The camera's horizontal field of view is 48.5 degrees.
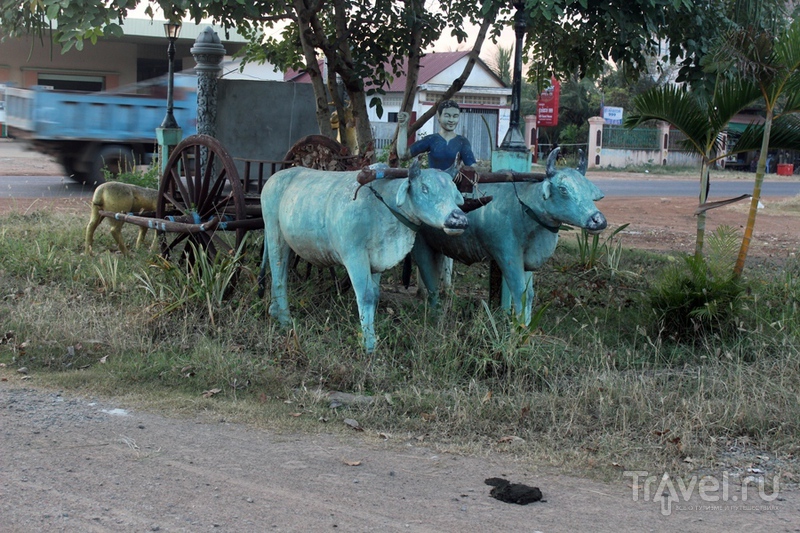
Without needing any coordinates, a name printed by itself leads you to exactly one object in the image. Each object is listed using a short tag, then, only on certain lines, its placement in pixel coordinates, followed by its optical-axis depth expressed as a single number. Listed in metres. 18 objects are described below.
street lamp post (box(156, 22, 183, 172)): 10.09
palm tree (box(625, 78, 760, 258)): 7.32
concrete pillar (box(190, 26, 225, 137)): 9.65
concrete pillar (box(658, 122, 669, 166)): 35.53
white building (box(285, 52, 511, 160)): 32.69
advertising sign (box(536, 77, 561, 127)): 32.94
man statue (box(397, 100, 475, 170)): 7.04
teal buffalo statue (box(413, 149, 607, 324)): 6.00
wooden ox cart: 7.27
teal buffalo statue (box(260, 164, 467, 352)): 5.77
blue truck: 17.00
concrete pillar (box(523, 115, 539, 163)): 34.72
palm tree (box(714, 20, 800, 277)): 6.99
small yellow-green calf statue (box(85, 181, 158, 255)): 9.00
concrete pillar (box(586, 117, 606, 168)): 33.00
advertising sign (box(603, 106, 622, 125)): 35.09
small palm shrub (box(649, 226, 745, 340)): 6.65
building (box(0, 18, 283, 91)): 29.22
